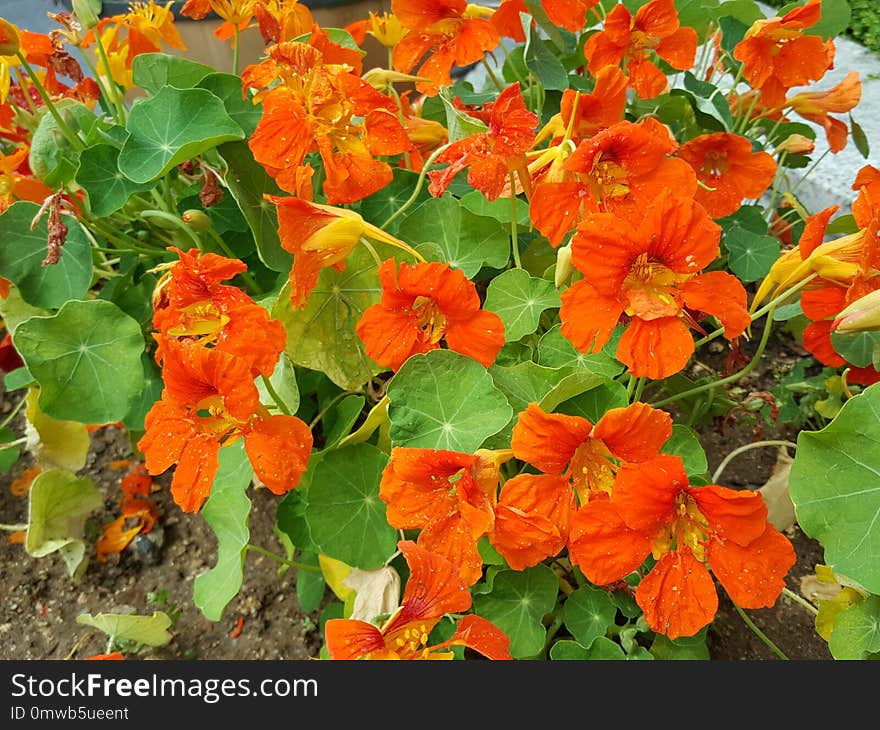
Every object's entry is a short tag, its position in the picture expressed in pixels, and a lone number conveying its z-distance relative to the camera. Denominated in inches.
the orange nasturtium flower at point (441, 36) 15.0
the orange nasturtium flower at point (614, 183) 12.1
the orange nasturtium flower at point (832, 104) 17.1
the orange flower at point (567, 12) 14.6
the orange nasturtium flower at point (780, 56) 15.2
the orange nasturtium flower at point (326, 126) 13.2
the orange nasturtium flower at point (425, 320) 12.0
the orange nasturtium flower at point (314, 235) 12.4
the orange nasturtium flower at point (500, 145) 12.3
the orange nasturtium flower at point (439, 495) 11.3
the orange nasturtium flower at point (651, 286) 11.0
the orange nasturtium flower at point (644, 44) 14.7
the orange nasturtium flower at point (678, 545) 10.7
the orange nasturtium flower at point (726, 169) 15.5
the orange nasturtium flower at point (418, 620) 11.1
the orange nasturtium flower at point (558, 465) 11.1
